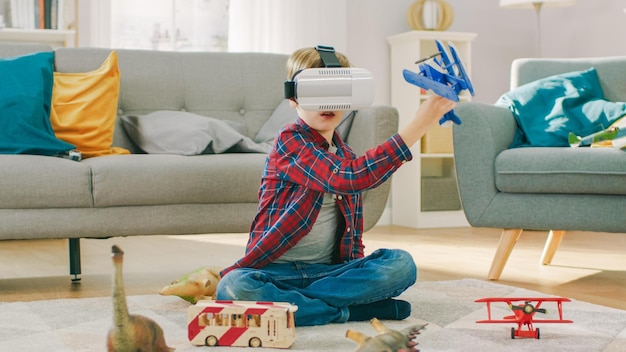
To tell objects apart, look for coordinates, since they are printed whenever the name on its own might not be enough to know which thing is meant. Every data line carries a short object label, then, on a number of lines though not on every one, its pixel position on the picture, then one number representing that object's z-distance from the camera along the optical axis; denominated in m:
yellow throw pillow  2.64
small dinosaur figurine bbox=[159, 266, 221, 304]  2.02
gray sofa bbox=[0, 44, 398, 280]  2.30
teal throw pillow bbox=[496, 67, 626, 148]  2.73
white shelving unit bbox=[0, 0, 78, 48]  3.93
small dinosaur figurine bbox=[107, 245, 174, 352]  1.01
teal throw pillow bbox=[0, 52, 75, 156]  2.48
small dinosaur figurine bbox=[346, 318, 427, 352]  1.25
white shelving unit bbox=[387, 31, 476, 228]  4.40
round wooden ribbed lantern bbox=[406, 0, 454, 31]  4.47
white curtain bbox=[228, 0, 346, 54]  4.32
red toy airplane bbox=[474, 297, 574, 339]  1.63
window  4.31
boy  1.75
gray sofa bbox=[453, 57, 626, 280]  2.42
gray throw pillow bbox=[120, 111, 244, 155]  2.64
